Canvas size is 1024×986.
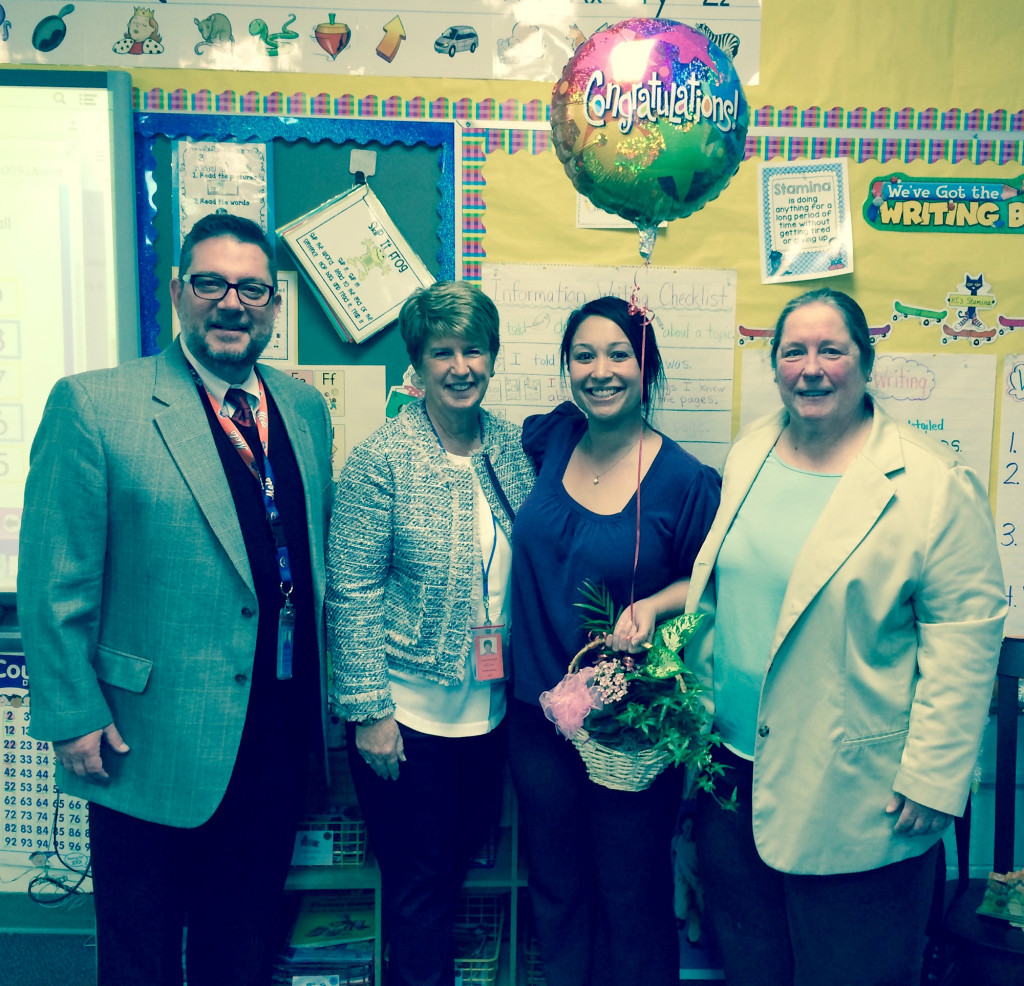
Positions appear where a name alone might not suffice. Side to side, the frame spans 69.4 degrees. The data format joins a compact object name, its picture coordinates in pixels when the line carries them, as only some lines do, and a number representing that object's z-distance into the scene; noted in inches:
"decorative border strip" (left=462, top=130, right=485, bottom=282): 78.7
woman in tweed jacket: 60.7
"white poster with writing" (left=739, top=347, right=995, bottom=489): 82.0
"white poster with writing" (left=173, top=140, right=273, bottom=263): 77.5
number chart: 82.0
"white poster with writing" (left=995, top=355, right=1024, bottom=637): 82.2
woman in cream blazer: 51.6
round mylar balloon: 50.3
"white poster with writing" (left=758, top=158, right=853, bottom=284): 79.5
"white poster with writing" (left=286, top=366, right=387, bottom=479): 80.9
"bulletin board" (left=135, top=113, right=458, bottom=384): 77.5
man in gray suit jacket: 52.4
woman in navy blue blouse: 59.5
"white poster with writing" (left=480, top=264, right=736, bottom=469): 80.1
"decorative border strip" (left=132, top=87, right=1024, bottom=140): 77.3
